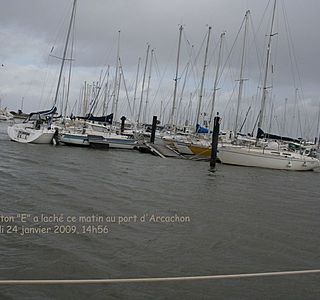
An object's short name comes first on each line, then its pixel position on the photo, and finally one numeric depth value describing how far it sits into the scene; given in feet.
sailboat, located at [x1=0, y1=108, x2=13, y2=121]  485.97
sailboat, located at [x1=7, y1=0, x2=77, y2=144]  145.38
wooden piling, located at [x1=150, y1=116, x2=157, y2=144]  170.11
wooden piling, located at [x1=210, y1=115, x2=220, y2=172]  121.32
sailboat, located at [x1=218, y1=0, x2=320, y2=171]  131.03
